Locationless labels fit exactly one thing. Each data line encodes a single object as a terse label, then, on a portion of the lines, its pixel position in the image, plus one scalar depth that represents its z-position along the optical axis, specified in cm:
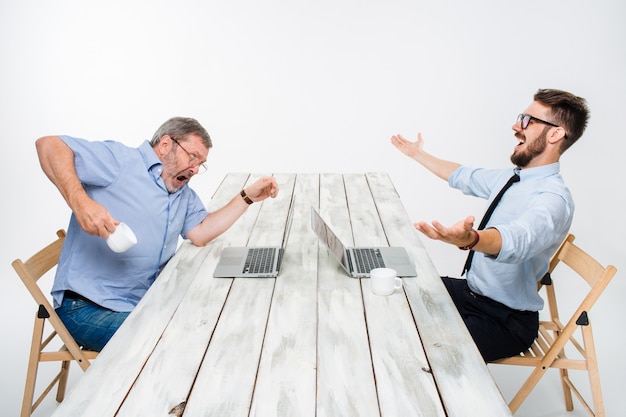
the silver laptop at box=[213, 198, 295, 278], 218
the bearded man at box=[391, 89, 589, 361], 238
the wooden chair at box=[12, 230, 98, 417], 220
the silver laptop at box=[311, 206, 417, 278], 220
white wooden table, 146
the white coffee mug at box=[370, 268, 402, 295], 200
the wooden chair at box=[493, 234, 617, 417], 222
